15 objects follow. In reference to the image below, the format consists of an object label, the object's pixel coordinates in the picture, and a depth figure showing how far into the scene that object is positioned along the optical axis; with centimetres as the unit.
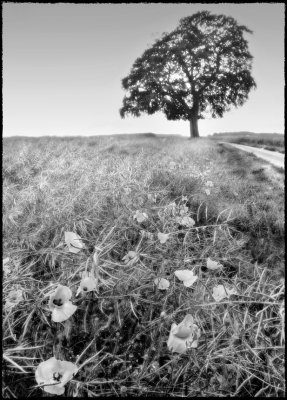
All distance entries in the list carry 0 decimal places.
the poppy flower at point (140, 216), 175
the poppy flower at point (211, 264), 126
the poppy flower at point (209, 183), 284
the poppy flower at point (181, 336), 88
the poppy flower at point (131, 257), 137
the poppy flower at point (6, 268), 125
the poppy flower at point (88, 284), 99
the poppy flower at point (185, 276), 115
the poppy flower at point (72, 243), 129
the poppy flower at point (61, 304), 94
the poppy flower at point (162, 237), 146
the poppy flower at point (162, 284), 120
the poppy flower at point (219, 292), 114
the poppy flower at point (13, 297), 110
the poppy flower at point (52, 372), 76
